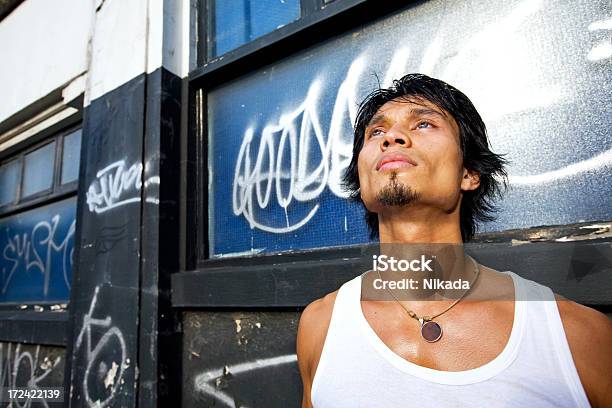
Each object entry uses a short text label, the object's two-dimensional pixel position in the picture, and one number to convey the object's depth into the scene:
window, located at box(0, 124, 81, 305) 3.37
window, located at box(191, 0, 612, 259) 1.49
